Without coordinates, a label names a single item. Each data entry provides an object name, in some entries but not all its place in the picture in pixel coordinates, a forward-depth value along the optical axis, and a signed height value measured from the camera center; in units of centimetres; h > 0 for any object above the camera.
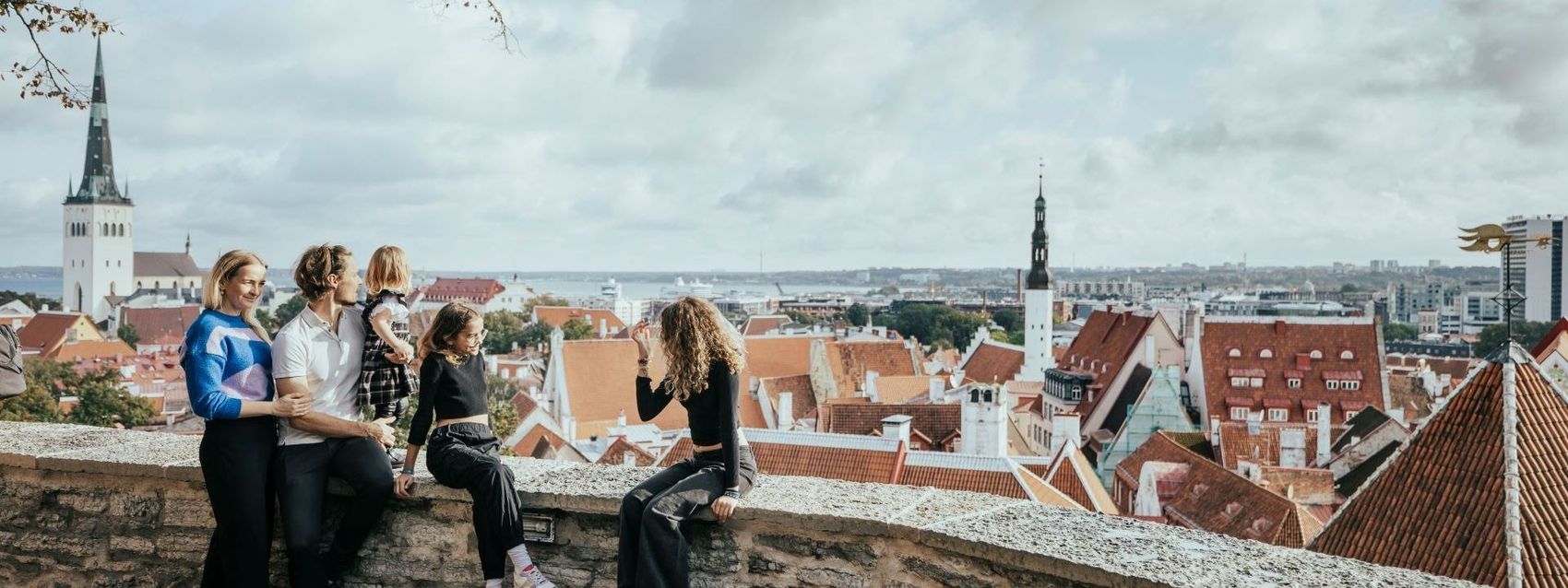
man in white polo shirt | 322 -44
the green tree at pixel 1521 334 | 6691 -286
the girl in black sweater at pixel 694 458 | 297 -48
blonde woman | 311 -37
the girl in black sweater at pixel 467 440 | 316 -46
